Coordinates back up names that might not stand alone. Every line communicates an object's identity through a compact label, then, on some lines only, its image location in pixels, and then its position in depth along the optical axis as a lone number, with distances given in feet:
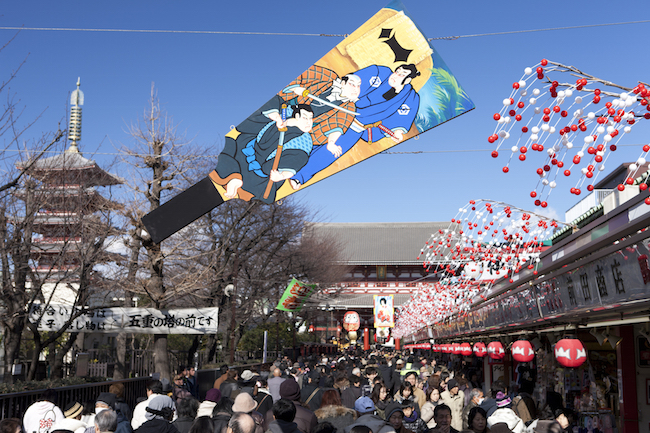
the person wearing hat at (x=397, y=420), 19.76
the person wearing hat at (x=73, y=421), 19.15
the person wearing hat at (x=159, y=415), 16.99
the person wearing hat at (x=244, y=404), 18.56
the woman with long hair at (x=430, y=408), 26.78
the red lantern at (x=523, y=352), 32.99
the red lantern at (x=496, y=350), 42.96
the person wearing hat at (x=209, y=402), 22.30
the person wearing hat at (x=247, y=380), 28.40
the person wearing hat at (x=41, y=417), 20.07
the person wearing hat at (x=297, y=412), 19.33
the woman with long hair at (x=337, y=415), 20.33
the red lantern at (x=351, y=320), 137.44
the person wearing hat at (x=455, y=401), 30.40
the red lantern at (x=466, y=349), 59.06
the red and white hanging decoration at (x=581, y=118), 12.11
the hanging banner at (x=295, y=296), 70.90
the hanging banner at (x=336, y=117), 27.68
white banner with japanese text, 47.93
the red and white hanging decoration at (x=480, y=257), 31.55
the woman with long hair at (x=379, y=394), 27.02
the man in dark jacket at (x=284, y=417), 16.74
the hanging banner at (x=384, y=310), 128.67
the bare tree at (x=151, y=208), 47.37
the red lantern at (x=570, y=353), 25.84
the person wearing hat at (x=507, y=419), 21.33
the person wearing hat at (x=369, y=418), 17.99
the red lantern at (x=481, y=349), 48.97
